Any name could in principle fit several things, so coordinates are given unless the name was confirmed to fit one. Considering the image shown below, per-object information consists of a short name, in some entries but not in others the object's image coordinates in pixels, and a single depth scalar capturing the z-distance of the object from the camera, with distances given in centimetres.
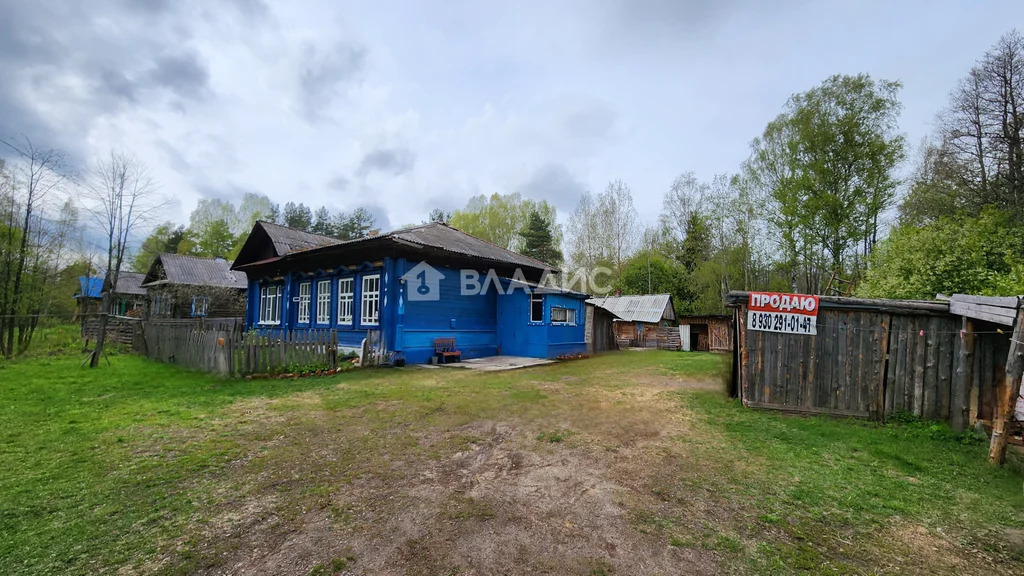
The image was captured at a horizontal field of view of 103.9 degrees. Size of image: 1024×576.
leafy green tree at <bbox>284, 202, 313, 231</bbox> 5175
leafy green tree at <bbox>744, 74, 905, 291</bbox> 1933
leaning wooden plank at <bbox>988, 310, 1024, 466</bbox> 447
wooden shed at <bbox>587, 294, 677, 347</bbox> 2778
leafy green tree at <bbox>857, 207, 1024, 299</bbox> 963
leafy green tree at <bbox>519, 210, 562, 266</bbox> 3712
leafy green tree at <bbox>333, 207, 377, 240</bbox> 4922
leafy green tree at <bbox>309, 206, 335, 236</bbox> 5160
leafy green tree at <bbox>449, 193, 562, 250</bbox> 3728
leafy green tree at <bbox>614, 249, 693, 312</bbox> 3328
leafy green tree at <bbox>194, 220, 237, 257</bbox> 4069
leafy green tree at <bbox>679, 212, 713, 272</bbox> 3095
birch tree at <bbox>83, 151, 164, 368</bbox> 1150
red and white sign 687
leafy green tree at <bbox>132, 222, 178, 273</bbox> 4062
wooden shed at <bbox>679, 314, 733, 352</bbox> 2658
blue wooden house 1362
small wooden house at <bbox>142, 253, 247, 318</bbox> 2644
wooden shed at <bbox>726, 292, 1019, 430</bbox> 577
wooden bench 1394
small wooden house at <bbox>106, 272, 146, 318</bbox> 3067
